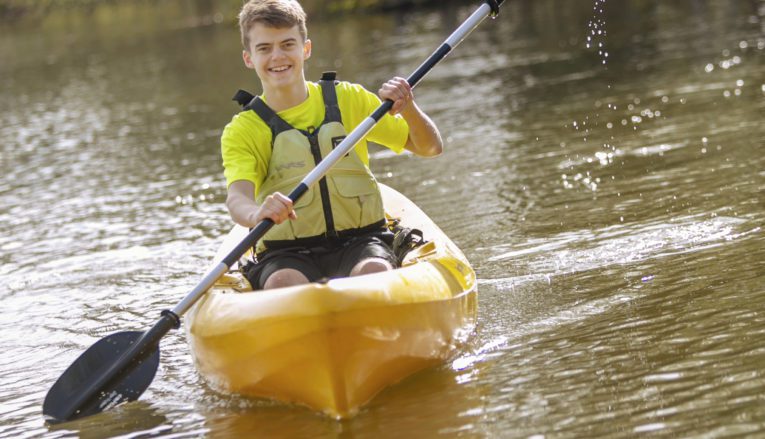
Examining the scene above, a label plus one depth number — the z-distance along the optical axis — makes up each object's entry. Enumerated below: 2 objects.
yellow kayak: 7.82
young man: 9.30
